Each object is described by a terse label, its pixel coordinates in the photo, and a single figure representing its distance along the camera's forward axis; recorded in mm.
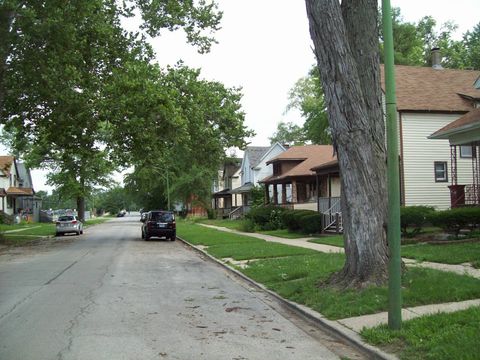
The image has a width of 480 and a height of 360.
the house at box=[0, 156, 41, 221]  58225
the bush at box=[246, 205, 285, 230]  30453
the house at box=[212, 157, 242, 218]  67125
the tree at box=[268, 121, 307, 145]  76625
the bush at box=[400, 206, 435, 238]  17781
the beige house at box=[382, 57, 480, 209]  25922
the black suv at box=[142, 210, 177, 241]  28891
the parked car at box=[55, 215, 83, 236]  37000
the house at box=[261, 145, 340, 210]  36125
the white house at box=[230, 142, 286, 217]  55125
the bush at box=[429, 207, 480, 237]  16047
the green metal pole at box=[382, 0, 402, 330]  6504
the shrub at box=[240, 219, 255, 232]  31094
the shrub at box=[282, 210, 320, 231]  26047
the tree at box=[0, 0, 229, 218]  22047
